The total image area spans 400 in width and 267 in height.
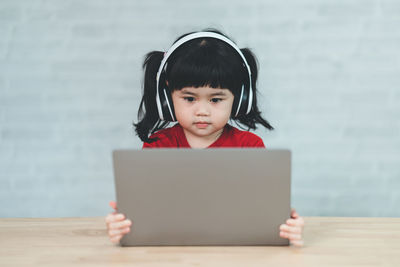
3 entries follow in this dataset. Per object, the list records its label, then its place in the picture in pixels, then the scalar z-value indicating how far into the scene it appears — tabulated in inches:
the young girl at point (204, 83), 82.1
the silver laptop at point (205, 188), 73.0
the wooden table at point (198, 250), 72.9
